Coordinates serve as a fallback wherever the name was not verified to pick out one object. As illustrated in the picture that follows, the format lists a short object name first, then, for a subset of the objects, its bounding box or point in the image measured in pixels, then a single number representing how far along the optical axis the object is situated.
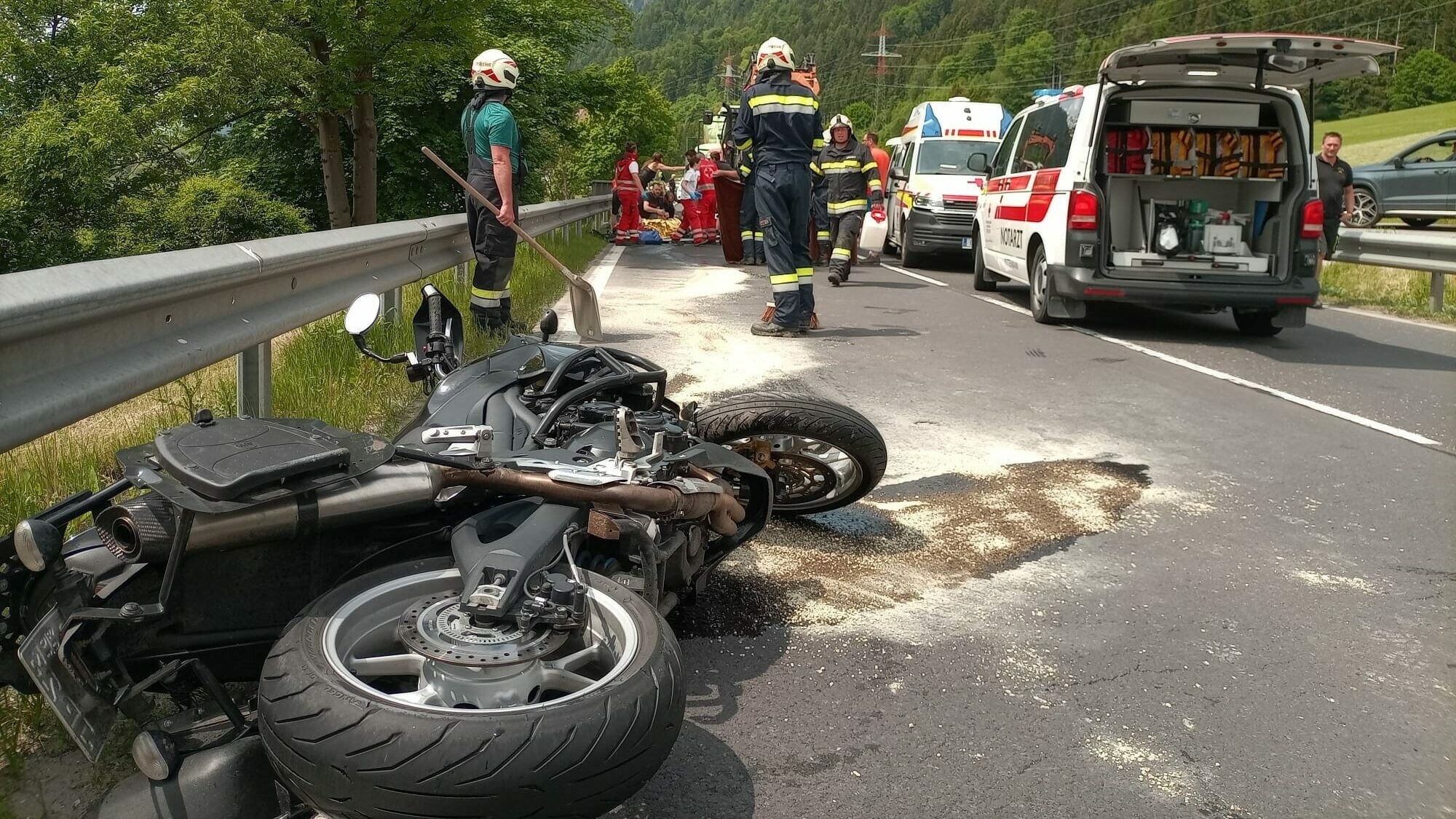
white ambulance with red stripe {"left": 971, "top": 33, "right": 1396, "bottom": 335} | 9.54
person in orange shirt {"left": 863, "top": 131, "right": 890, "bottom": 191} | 16.14
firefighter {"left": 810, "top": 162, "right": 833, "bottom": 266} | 14.12
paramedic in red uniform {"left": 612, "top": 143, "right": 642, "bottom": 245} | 21.31
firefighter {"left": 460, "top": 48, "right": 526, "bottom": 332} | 8.35
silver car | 23.92
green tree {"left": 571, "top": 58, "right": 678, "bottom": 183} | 30.00
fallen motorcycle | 1.98
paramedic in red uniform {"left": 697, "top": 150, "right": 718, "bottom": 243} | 22.22
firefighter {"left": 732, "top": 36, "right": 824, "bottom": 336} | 9.65
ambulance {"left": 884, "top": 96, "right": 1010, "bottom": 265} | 16.42
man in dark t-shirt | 13.70
